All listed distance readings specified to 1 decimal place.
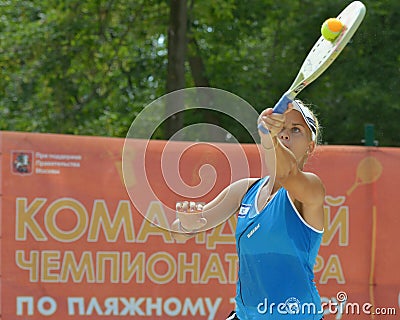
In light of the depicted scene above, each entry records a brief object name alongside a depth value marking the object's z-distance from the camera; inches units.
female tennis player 254.8
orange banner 458.9
